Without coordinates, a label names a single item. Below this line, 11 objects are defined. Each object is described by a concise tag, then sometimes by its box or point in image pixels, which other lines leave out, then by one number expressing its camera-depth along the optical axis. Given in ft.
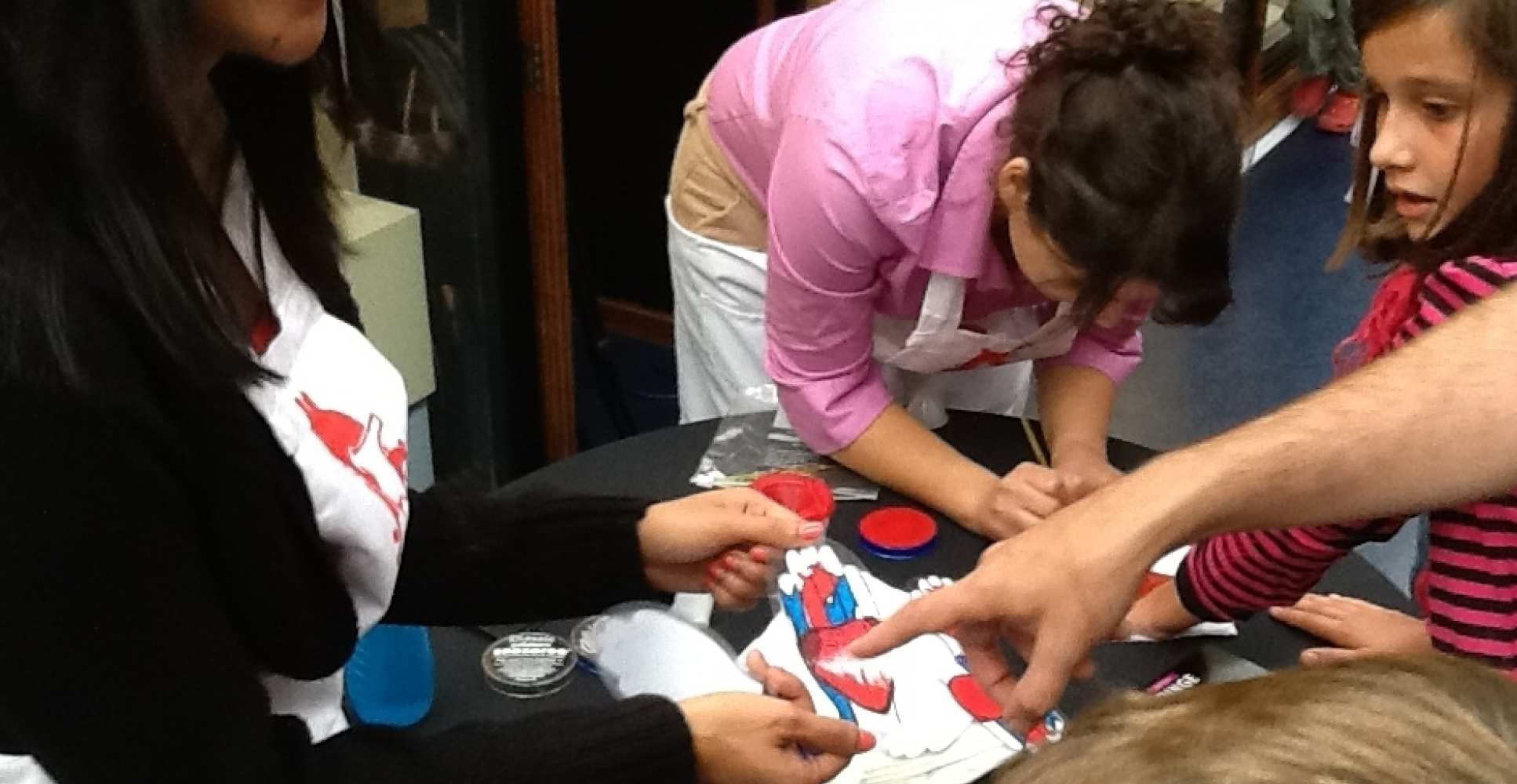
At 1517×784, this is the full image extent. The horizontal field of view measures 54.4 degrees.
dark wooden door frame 5.99
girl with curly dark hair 3.63
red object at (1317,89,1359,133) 12.22
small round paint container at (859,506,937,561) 3.81
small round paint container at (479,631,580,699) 3.39
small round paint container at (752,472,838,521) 3.78
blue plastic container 3.28
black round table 3.40
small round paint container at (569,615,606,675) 3.48
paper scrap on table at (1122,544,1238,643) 3.57
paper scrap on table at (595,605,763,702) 3.36
